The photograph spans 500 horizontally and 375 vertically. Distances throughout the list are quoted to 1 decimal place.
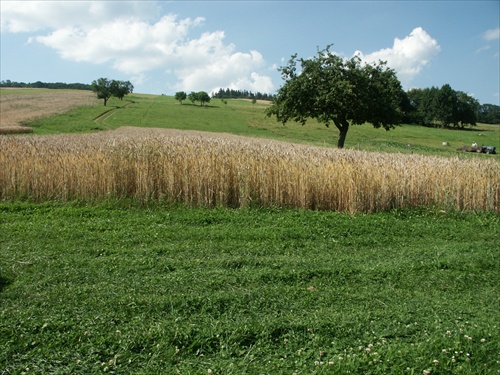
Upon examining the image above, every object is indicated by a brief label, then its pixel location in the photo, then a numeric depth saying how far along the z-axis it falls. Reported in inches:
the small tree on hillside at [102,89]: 3292.3
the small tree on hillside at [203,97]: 4399.6
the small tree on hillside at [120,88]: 3478.6
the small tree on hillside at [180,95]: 4441.2
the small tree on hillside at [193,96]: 4416.8
